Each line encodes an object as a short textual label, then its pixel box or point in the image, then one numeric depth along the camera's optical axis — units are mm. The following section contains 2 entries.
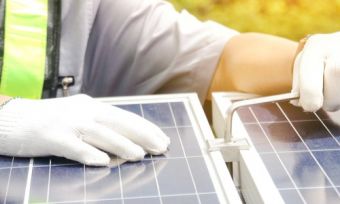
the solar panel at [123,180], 1468
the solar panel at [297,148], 1477
